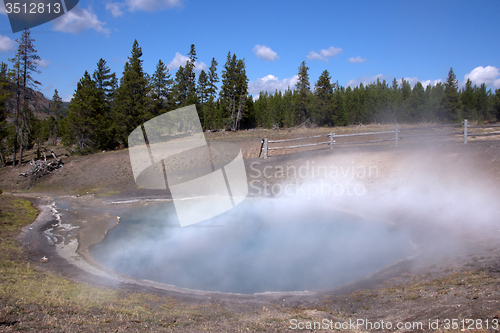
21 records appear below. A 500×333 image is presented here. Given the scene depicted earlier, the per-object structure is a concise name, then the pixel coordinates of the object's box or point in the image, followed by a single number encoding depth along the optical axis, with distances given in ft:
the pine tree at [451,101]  150.00
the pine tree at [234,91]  148.97
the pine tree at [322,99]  162.30
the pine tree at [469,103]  163.32
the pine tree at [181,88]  146.52
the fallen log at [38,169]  80.64
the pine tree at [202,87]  180.34
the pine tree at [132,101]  107.86
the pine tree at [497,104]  169.60
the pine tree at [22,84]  95.86
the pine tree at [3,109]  92.99
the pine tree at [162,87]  123.23
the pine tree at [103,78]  141.49
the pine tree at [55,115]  181.06
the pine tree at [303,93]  164.25
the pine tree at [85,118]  97.66
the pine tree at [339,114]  172.86
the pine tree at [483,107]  174.40
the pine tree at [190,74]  166.70
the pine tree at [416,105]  159.99
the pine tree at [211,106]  172.76
